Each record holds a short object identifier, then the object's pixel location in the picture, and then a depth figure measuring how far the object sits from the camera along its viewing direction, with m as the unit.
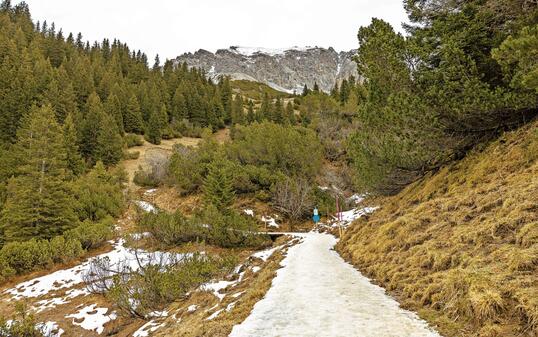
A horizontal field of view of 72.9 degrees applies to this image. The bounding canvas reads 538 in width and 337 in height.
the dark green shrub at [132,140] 51.00
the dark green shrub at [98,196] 29.52
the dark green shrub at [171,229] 24.00
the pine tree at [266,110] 64.38
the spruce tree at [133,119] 56.53
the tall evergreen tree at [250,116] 66.47
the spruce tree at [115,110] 52.71
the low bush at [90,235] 23.21
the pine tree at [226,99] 70.56
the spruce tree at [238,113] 66.01
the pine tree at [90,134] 45.19
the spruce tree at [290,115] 62.17
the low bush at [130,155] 46.73
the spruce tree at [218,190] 28.77
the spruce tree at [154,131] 54.94
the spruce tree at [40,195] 24.12
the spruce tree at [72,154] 38.78
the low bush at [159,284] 11.74
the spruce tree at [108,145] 44.41
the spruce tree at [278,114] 63.16
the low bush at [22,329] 11.21
